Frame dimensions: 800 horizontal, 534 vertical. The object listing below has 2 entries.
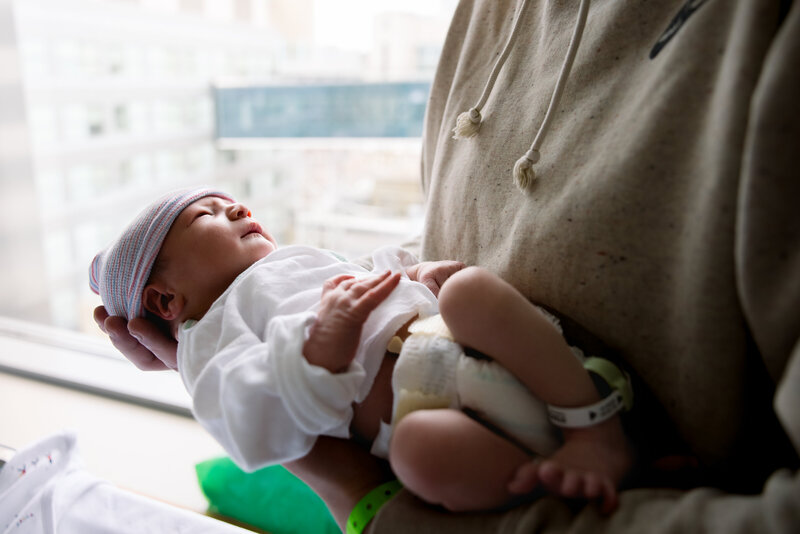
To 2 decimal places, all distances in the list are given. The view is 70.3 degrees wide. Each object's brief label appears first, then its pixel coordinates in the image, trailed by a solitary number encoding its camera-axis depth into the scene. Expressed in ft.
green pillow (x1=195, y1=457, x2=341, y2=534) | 3.30
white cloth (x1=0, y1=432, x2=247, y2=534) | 2.82
